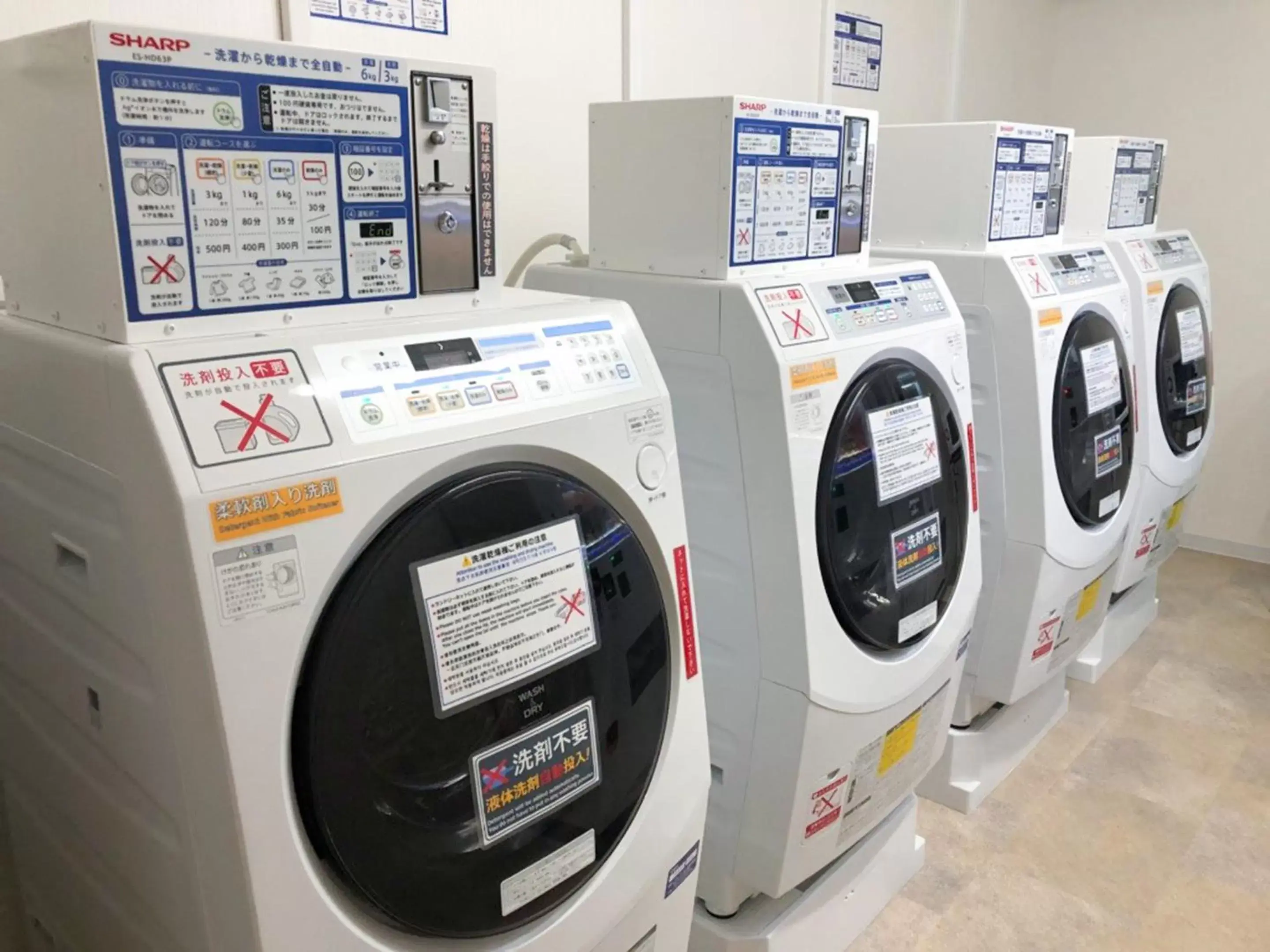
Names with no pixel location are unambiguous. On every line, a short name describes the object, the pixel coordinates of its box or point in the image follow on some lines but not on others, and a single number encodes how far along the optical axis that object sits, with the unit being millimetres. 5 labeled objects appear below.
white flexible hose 2033
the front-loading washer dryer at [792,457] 1596
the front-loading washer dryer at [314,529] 913
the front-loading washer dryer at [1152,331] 2912
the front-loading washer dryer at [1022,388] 2326
